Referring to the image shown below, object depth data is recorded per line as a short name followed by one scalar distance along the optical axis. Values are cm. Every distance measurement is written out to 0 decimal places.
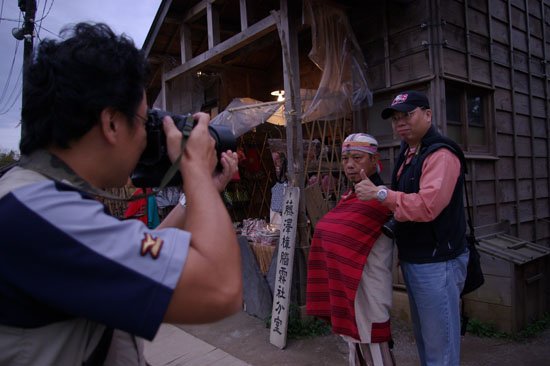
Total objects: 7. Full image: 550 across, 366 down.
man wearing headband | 236
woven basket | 447
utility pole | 829
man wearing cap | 214
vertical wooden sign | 384
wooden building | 411
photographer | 71
